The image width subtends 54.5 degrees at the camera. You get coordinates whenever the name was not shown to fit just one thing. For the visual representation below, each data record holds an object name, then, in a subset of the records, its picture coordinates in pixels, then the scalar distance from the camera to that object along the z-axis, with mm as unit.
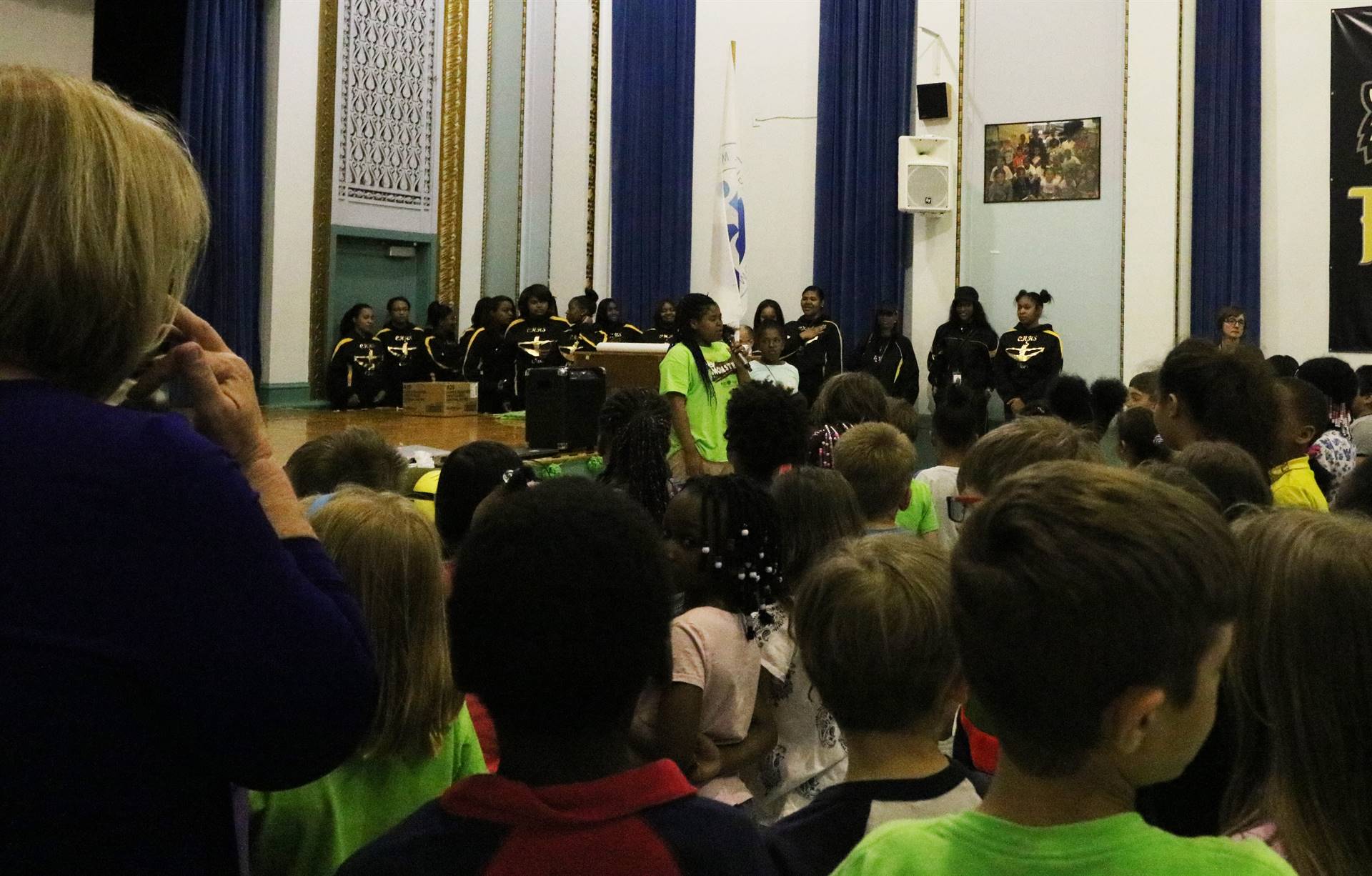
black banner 10266
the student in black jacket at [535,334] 11500
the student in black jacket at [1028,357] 10758
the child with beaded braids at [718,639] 2086
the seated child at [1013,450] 3002
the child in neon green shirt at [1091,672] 1015
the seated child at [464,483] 3033
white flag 10844
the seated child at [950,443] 4258
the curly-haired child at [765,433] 3957
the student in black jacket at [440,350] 12172
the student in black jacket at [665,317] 12156
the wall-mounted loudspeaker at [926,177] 11555
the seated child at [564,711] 1122
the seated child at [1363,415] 4980
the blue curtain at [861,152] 11867
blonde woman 1018
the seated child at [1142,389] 4816
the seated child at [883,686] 1547
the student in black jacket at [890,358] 11281
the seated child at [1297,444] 3303
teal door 12305
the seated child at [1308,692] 1316
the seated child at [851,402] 5047
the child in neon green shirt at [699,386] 6051
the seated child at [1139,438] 3891
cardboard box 11523
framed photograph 11258
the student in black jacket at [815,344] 11109
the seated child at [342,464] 3010
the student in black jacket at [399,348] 12008
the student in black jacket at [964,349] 10992
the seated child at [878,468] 3434
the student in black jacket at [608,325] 11969
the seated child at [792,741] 2307
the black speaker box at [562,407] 7266
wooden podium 8758
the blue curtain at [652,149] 12969
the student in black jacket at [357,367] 11664
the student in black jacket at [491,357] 11609
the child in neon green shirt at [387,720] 1627
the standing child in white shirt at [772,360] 7627
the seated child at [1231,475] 2578
